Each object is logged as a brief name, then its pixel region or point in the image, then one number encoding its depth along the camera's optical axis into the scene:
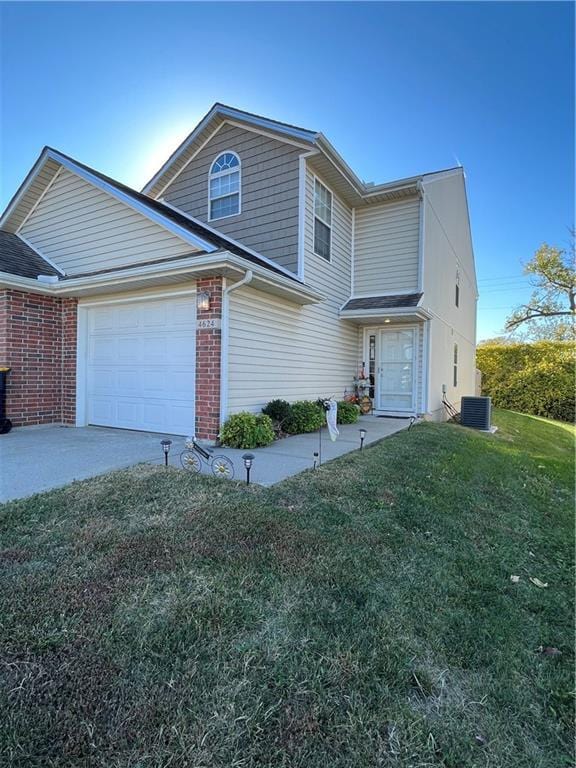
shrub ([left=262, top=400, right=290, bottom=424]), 7.63
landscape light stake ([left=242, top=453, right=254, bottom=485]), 4.16
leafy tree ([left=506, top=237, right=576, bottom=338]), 22.89
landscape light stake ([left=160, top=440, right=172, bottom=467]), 4.68
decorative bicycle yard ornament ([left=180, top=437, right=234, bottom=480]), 4.64
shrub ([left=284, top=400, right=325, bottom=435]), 7.72
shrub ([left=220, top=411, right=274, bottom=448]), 6.44
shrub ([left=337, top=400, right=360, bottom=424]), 9.69
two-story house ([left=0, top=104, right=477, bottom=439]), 6.98
